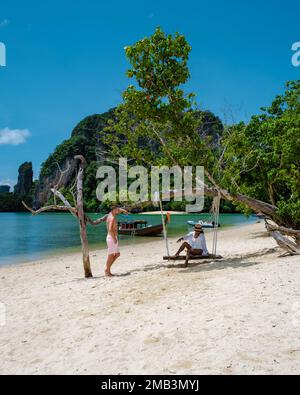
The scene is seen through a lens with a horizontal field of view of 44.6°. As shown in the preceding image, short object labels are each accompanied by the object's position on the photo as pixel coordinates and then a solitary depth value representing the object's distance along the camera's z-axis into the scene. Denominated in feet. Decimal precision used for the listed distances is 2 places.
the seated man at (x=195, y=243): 34.17
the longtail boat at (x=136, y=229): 99.35
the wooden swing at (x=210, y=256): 35.29
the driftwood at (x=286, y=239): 35.17
